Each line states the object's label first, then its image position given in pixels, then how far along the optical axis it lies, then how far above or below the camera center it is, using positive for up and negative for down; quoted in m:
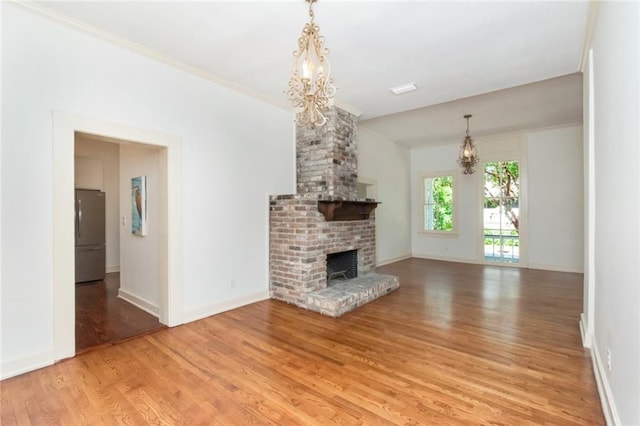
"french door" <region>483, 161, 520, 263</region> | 7.19 -0.03
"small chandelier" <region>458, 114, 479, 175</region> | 6.03 +1.15
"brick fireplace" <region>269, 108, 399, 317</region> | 4.21 -0.26
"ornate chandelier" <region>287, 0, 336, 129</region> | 2.31 +0.99
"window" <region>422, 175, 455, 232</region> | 8.12 +0.20
